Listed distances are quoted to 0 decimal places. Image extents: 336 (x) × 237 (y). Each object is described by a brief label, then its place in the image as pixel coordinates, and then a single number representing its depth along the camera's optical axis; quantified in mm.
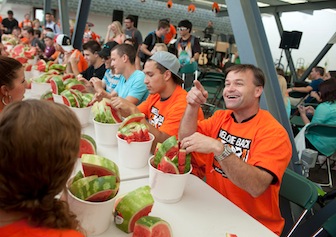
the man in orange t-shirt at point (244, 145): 1383
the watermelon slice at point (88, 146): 1514
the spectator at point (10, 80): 1778
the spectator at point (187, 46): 5277
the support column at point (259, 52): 2359
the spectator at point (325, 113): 3396
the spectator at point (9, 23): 10144
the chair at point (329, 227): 1421
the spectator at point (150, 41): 5698
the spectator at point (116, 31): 5195
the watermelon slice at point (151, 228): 949
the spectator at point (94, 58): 3846
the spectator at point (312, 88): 6281
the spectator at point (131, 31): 6188
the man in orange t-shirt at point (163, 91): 2062
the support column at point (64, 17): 5998
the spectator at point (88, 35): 9610
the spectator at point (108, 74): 3430
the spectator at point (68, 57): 3966
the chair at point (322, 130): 3227
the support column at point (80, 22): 5296
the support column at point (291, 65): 10288
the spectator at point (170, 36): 6921
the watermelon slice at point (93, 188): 942
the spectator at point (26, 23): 10139
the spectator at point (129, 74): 2844
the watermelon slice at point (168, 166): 1183
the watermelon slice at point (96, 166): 1014
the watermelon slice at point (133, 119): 1549
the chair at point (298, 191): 1467
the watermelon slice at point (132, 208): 1011
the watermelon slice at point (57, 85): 2227
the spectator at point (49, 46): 6043
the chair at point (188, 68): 5176
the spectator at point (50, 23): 8196
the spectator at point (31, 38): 6766
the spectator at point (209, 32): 13781
